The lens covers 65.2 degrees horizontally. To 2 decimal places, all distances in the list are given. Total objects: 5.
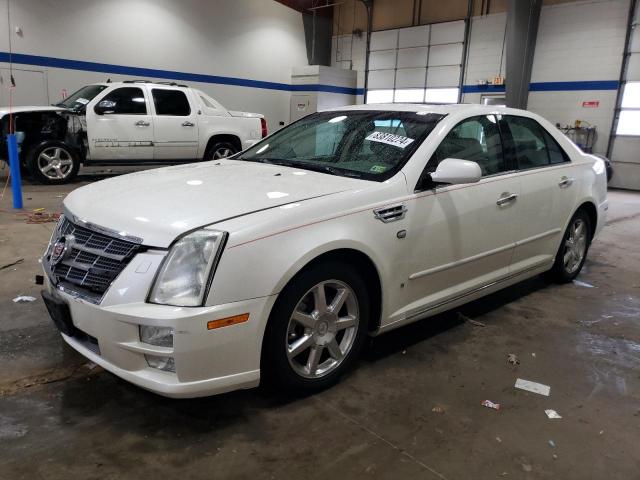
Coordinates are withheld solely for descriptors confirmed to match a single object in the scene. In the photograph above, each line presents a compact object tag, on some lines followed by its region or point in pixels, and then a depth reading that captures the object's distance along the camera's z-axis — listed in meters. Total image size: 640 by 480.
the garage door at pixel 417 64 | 15.33
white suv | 8.16
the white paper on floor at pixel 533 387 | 2.65
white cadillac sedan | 2.00
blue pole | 6.34
